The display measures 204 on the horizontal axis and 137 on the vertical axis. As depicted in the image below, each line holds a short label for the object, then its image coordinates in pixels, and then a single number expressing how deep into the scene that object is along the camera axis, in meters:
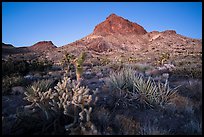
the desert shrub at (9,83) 4.31
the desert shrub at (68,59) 8.88
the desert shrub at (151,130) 2.45
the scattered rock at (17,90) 4.30
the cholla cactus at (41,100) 2.85
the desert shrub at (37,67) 7.22
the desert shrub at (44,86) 4.05
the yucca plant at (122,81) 3.98
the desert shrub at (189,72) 5.43
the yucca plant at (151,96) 3.43
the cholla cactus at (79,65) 4.75
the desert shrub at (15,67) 6.03
